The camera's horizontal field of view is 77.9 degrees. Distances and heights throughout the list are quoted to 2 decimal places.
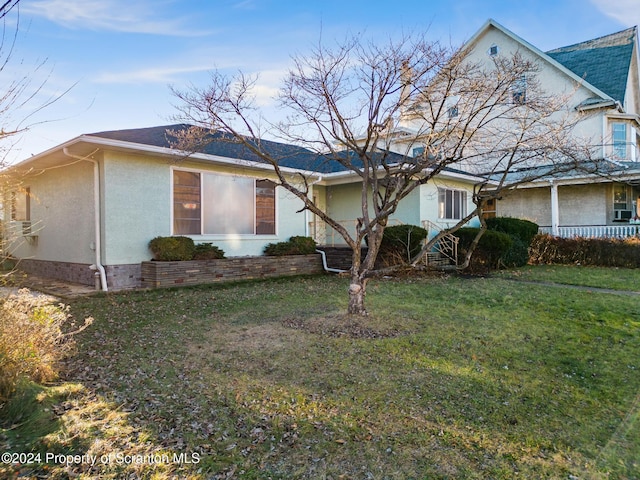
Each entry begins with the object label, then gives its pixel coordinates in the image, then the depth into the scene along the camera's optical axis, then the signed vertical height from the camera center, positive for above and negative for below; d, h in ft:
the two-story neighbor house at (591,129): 50.75 +14.40
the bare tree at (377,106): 18.76 +6.60
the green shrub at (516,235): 39.73 -0.09
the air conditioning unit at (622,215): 51.89 +2.49
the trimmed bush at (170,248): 29.43 -0.99
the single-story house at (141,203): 28.30 +2.76
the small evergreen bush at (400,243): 36.81 -0.79
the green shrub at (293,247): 37.14 -1.17
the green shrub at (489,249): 36.88 -1.46
